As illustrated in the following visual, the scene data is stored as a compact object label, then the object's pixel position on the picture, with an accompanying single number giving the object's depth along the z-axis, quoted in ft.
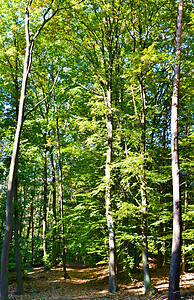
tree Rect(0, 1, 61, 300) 22.89
